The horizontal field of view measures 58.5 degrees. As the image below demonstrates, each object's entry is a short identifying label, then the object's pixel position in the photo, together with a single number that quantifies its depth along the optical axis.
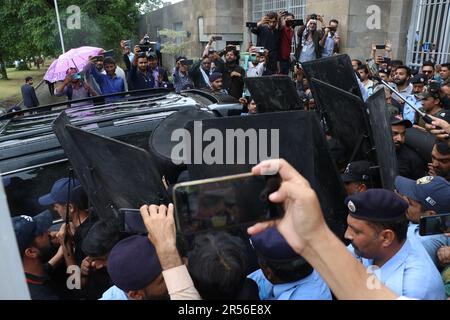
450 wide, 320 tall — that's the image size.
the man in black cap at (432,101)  4.38
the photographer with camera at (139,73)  6.17
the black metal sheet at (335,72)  2.74
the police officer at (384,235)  1.74
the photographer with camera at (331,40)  8.26
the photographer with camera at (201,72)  7.30
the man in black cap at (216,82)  6.11
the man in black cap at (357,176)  2.39
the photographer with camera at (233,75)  6.61
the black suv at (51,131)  2.56
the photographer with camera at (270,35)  7.89
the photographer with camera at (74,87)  6.39
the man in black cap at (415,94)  4.75
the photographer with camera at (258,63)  7.47
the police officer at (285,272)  1.75
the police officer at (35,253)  2.10
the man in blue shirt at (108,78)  6.08
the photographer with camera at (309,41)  8.06
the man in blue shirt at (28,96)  9.61
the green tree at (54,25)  15.38
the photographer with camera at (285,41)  7.97
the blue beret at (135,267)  1.62
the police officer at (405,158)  3.10
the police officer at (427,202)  2.26
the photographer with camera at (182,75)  7.57
